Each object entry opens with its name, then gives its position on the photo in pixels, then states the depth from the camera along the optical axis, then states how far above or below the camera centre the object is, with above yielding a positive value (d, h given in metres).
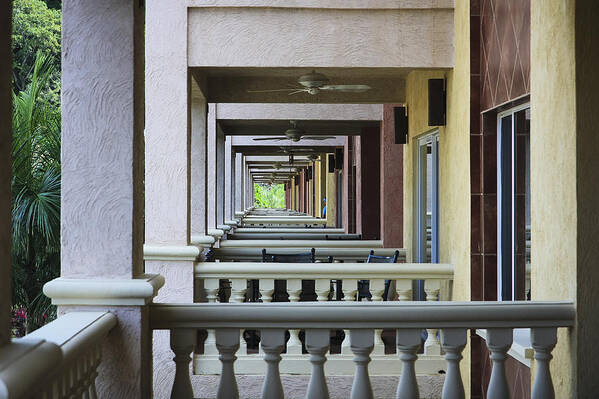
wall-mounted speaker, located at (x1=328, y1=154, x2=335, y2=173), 18.54 +1.09
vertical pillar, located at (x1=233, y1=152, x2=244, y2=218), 22.29 +0.85
